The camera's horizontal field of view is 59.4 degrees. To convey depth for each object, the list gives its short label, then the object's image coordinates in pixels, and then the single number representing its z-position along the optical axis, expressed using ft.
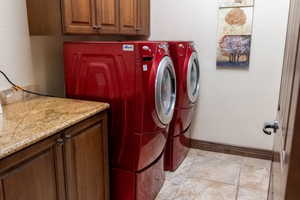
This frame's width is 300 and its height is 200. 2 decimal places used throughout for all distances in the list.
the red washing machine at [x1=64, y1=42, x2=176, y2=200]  5.79
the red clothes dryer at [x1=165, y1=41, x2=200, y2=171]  8.18
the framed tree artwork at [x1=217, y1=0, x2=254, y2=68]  8.87
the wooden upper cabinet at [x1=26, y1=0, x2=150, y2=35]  5.93
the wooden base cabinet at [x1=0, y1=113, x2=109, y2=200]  3.72
